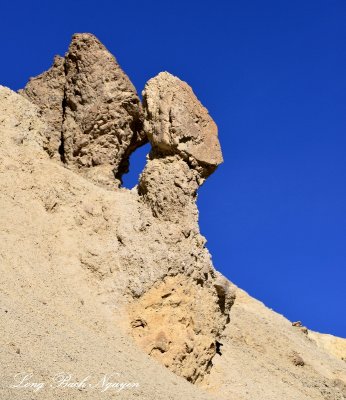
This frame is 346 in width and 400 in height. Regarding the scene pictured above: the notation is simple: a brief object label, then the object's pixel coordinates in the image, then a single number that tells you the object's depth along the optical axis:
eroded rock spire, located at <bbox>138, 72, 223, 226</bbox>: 19.77
